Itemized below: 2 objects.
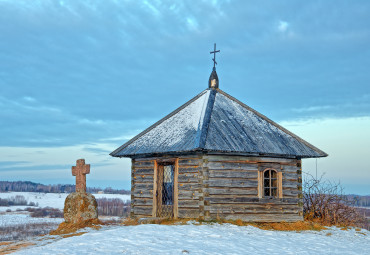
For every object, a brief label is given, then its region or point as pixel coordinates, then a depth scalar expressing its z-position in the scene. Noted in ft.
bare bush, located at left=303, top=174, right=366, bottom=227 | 64.18
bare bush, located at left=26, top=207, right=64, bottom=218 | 238.15
